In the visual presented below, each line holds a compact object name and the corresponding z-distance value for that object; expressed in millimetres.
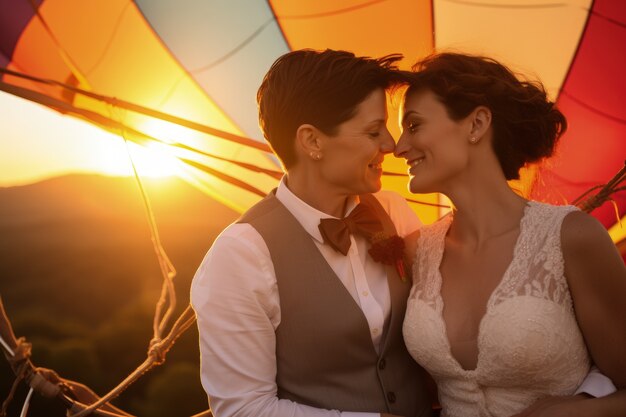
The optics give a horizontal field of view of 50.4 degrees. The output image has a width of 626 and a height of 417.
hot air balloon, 2912
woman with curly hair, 1516
